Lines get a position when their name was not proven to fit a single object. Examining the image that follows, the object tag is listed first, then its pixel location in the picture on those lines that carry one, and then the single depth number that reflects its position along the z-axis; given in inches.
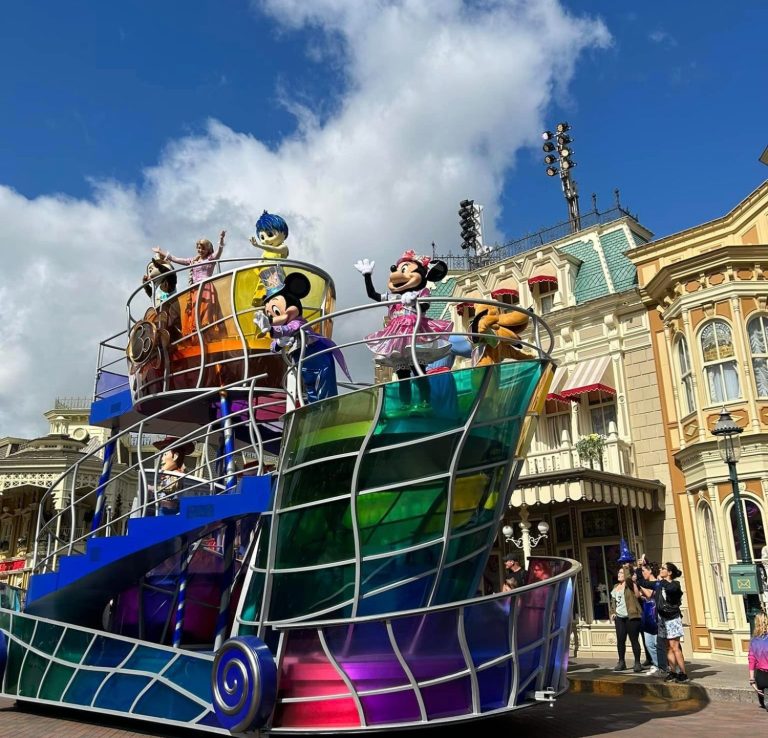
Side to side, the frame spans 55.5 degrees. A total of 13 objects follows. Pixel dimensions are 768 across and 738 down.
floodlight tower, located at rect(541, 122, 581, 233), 1058.1
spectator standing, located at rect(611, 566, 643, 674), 470.0
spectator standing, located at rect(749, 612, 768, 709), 342.0
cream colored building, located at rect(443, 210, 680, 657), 666.2
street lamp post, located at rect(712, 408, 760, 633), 466.9
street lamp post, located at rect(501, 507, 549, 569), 616.1
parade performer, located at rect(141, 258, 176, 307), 402.9
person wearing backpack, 420.5
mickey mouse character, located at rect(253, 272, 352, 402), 302.4
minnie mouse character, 289.7
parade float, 260.7
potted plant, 721.0
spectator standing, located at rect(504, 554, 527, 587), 414.9
